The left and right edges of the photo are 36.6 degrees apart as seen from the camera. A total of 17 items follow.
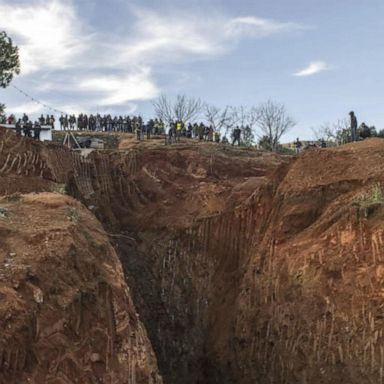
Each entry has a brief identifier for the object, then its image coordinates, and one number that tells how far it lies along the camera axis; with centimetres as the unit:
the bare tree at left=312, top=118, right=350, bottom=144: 5080
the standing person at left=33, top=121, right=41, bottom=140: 3034
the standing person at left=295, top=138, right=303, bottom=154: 4299
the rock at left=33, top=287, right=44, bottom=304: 941
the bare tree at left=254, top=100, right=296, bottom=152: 6251
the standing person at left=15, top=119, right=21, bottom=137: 2896
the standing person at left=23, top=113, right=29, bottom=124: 3571
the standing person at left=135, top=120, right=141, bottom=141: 4438
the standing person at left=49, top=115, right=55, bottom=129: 4428
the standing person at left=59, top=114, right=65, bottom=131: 4647
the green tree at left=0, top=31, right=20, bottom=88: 3297
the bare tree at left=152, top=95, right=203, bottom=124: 6372
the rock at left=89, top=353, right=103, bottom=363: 962
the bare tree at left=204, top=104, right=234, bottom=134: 6381
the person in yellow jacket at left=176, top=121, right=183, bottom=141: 4146
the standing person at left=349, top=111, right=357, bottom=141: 2521
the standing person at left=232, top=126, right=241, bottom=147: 4240
